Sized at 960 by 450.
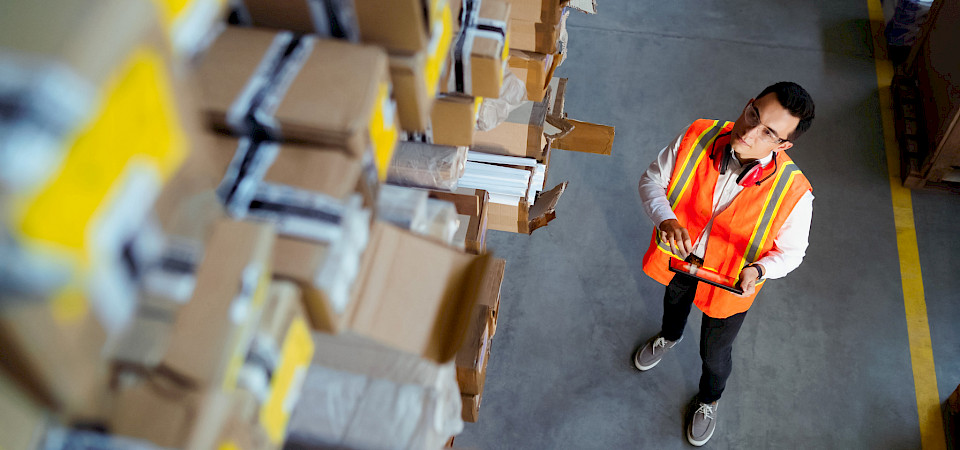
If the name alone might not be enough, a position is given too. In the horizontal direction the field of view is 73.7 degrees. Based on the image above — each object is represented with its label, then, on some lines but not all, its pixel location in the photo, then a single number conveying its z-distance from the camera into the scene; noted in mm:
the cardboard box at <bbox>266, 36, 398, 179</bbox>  1280
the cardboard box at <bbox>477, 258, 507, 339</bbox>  2816
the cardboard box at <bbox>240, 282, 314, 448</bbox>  1182
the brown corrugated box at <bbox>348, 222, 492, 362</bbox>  1587
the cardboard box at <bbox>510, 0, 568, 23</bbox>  2963
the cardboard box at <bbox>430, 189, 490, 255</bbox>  2791
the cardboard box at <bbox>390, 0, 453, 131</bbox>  1482
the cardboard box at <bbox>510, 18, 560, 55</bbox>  3082
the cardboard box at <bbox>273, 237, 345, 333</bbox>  1226
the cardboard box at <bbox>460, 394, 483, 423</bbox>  2871
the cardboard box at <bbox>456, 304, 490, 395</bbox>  2527
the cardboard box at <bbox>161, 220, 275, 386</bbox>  993
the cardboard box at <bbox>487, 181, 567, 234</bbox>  3760
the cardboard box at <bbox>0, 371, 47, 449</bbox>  826
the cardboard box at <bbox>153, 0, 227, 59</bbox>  979
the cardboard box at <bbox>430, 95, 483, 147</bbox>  1960
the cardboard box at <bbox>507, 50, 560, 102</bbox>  3205
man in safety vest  2480
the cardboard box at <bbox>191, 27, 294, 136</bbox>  1308
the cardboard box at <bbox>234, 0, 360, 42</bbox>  1411
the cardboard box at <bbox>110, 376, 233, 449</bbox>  947
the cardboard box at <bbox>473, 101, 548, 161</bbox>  3416
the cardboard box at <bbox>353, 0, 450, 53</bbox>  1385
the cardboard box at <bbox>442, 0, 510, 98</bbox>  1906
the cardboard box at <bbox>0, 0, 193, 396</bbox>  673
